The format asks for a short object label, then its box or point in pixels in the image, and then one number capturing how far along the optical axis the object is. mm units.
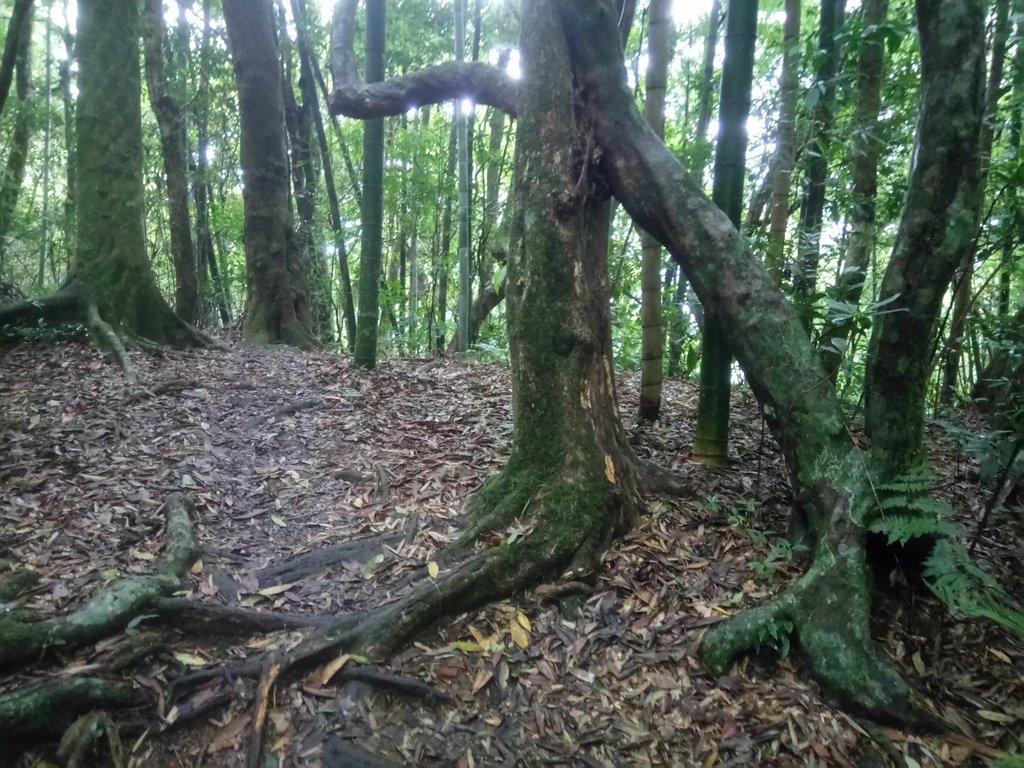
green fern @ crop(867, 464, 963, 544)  2711
